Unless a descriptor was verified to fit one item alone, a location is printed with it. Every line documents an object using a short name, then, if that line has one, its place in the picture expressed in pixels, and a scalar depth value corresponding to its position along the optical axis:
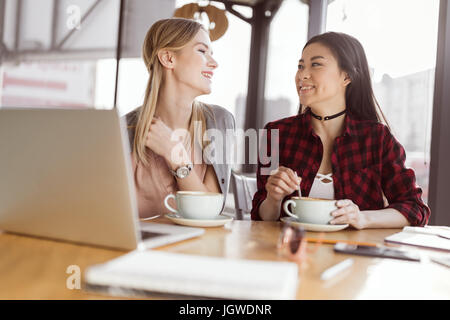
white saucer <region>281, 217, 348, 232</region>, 0.97
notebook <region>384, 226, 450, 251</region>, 0.88
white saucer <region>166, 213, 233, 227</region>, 0.95
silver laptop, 0.63
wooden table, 0.51
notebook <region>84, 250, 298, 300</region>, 0.43
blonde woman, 1.56
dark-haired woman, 1.53
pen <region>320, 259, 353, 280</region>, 0.58
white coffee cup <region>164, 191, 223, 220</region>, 0.97
